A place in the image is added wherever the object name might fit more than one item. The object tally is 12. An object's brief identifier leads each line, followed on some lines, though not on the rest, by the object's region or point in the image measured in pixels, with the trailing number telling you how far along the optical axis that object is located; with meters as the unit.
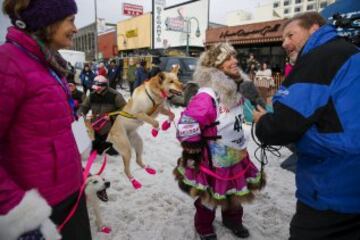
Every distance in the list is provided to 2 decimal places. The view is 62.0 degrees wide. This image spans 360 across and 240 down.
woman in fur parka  2.60
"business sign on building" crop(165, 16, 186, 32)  18.75
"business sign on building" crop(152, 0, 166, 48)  23.91
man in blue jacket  1.44
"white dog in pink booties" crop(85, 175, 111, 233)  2.95
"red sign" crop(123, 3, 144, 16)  31.17
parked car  10.53
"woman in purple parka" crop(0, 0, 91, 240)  1.18
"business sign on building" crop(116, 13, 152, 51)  26.73
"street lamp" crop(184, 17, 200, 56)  22.78
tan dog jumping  3.94
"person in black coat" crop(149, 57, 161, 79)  11.05
